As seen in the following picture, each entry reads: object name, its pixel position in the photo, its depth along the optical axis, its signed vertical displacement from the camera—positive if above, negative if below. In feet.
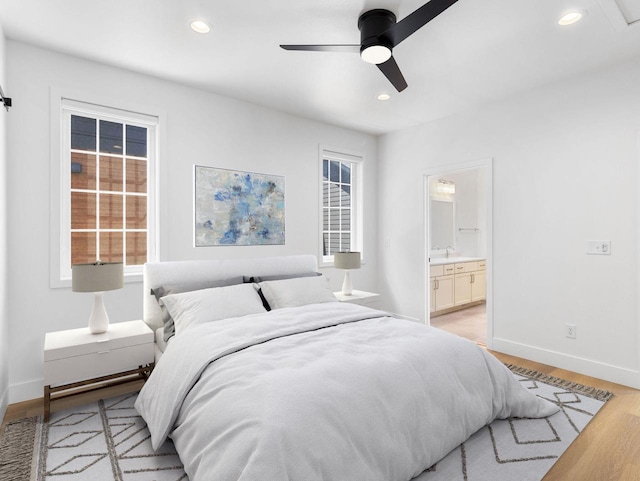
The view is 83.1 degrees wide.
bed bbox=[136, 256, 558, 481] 4.86 -2.45
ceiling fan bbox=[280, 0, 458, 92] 7.11 +4.11
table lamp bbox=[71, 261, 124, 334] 8.41 -0.92
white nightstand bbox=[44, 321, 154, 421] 7.98 -2.65
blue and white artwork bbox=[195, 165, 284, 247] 12.01 +1.24
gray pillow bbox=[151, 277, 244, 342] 9.07 -1.28
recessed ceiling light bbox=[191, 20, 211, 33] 8.16 +4.98
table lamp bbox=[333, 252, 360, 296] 13.88 -0.80
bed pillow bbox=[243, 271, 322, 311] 10.68 -1.16
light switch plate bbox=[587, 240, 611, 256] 10.40 -0.16
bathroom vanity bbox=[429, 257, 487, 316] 17.75 -2.17
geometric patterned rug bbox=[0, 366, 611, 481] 6.22 -3.95
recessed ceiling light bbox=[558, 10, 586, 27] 7.84 +4.96
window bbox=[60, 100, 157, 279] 10.00 +1.67
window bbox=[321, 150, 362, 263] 16.01 +1.82
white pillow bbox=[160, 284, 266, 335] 8.76 -1.59
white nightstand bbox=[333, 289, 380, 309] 13.33 -2.10
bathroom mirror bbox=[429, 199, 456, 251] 20.79 +1.03
